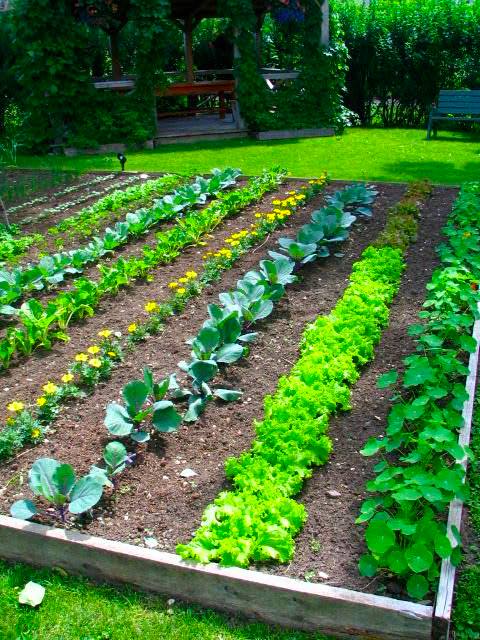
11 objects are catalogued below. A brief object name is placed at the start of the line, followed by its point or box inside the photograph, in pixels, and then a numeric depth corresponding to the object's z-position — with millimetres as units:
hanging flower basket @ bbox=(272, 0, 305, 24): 14000
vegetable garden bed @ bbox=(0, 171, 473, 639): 2660
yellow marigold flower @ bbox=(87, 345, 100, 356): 4396
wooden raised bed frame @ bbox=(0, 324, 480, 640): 2512
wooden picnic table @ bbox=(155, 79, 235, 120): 14328
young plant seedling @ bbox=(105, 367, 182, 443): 3635
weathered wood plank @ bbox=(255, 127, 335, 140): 13727
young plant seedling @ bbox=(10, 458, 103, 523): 3082
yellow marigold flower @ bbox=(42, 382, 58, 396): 3983
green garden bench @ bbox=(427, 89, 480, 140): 13484
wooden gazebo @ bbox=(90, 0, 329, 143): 13945
